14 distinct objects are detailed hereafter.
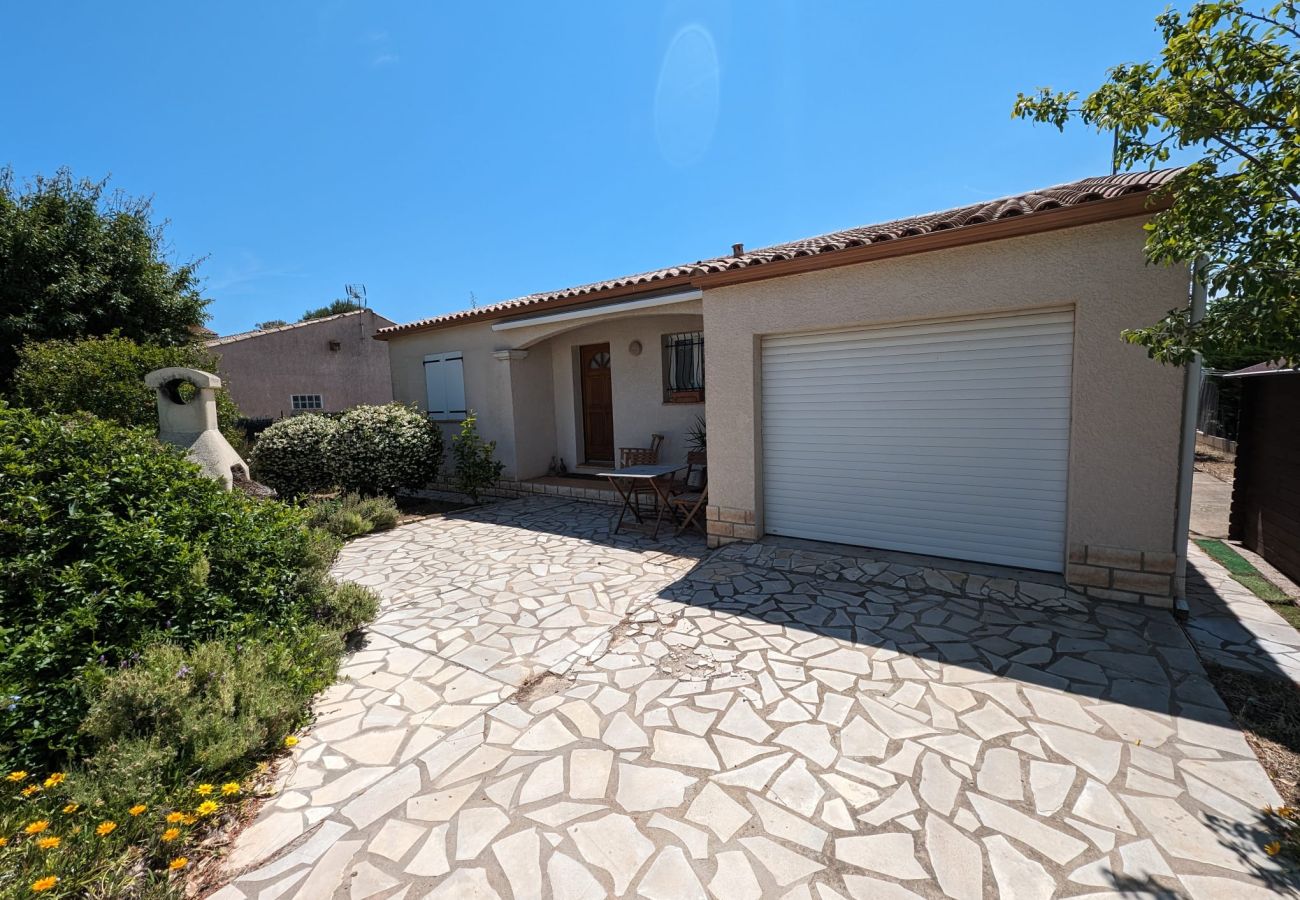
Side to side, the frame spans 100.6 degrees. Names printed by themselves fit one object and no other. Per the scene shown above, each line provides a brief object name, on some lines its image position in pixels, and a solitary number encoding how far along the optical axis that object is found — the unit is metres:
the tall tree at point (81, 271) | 10.49
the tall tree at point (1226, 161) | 2.38
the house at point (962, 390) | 4.14
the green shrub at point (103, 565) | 2.54
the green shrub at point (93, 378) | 8.70
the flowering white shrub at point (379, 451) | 9.22
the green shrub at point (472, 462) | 9.70
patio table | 7.14
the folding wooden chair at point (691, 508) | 7.02
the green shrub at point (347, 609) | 4.21
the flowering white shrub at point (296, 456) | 9.19
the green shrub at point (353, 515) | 7.58
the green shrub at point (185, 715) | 2.39
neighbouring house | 17.55
